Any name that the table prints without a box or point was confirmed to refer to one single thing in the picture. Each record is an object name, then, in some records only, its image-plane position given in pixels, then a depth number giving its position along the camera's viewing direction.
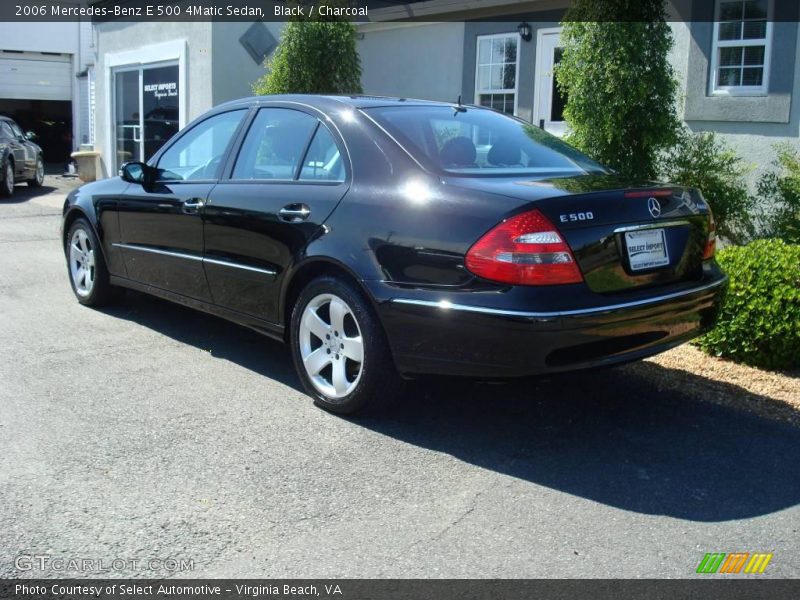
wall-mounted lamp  11.52
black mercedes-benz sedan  3.87
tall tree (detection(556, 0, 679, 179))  7.57
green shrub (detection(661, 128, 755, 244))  7.96
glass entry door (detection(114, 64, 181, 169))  15.45
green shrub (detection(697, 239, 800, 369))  5.38
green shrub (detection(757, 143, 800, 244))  7.41
